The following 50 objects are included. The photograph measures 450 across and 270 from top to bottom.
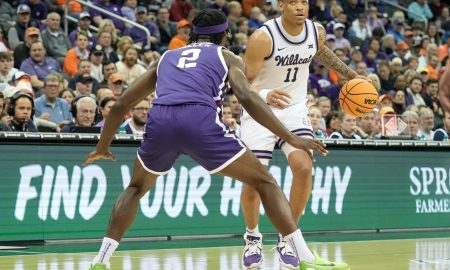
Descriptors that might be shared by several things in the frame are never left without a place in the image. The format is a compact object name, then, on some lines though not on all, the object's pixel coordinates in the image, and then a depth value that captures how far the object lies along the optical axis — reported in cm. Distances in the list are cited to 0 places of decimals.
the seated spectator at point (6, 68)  1539
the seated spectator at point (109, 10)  2050
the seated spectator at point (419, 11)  2808
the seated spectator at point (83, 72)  1645
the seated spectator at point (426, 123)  1728
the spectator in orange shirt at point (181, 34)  1983
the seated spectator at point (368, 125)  1659
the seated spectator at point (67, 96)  1528
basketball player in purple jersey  771
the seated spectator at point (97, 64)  1756
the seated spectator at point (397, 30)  2622
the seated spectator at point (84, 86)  1584
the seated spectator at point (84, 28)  1862
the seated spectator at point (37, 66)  1653
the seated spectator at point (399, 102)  2003
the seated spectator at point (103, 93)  1462
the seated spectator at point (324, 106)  1698
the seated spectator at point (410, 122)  1677
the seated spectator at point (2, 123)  1272
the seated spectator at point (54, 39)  1789
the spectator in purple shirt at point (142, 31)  2036
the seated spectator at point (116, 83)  1595
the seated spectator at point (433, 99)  2075
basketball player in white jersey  971
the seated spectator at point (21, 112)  1298
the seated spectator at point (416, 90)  2101
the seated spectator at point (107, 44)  1814
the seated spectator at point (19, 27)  1775
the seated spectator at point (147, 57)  1864
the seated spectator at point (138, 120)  1395
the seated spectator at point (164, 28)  2123
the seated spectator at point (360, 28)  2473
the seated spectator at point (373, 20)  2562
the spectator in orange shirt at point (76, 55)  1766
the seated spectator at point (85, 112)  1355
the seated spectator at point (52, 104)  1480
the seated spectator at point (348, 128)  1597
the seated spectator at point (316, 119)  1536
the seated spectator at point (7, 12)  1873
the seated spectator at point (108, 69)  1702
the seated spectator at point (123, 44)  1794
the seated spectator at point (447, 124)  1739
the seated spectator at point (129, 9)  2088
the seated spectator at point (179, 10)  2220
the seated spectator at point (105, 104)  1407
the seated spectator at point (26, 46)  1700
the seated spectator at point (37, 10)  1903
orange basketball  1031
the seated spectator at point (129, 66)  1769
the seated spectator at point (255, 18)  2303
